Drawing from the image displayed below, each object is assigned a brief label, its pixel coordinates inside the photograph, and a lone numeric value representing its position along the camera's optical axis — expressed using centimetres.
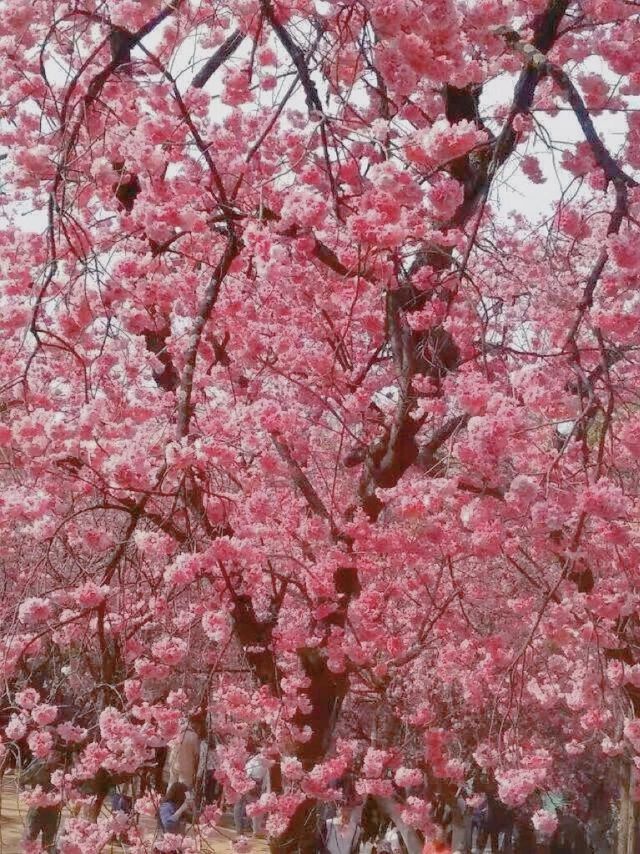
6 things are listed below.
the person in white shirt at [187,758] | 968
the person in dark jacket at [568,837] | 1591
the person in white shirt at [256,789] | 963
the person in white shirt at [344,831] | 889
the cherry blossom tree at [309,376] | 351
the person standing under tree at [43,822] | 788
